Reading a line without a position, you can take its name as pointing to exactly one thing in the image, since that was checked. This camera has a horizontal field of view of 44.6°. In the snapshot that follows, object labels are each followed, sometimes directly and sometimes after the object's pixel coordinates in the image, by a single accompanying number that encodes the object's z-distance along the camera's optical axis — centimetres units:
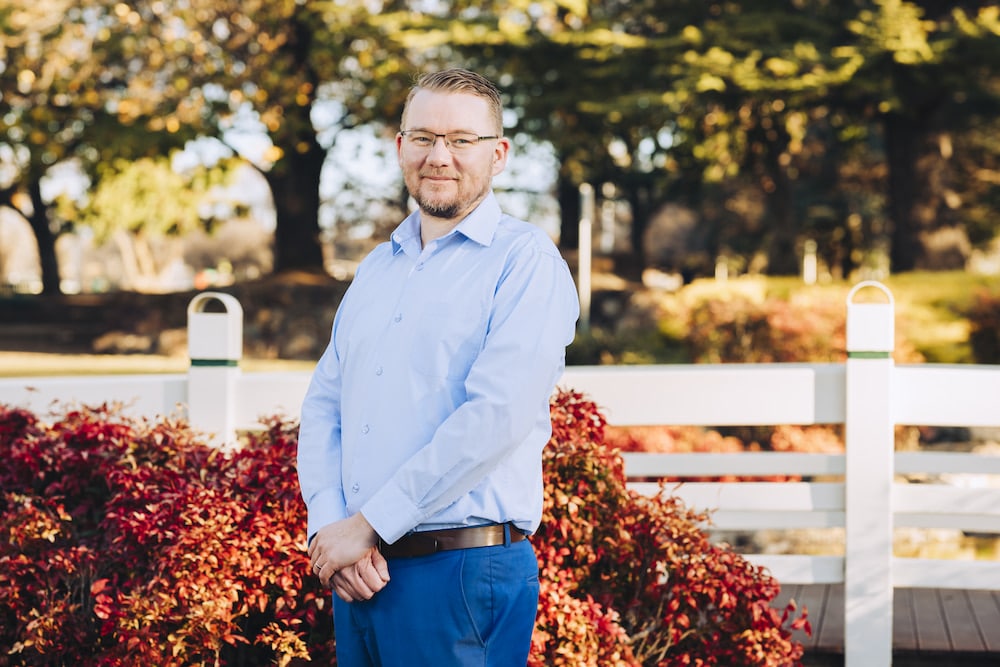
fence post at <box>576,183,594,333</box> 1431
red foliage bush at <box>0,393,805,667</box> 385
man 258
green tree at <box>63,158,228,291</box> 2062
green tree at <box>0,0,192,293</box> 1767
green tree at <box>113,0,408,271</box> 1788
